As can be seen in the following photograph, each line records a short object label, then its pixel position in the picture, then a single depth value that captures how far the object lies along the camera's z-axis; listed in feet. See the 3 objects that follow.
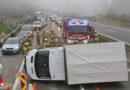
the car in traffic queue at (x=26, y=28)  96.01
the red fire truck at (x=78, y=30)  66.80
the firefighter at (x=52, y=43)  56.59
